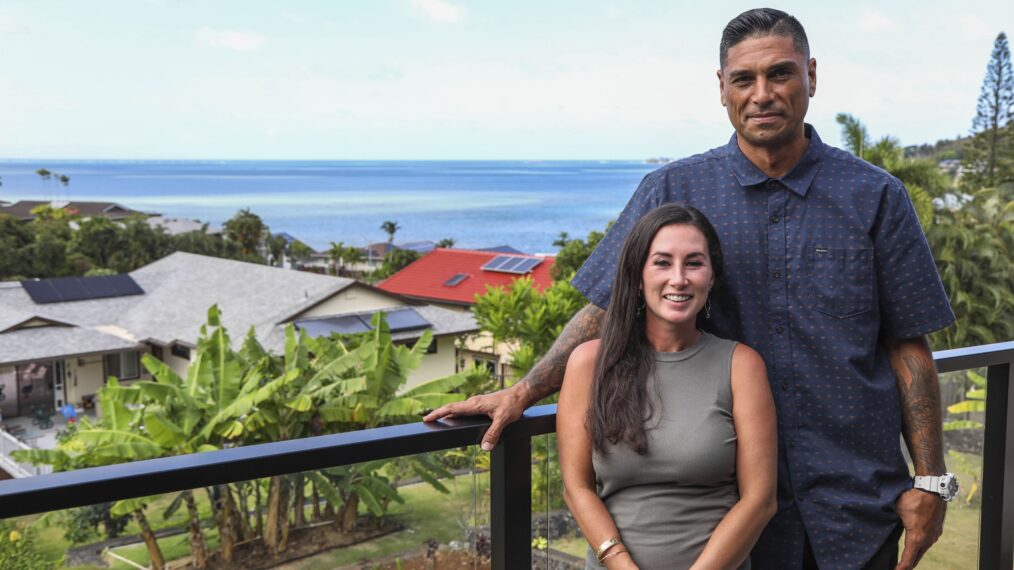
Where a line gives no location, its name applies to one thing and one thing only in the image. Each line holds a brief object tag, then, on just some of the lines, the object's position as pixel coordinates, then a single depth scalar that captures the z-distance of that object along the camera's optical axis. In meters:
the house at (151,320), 28.78
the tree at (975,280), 17.86
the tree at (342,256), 64.69
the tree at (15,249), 50.03
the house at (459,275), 37.53
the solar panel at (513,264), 37.47
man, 1.65
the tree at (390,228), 85.94
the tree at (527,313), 16.83
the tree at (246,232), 63.22
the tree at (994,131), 30.27
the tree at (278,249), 67.44
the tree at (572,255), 29.28
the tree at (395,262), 52.22
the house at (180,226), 60.41
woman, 1.52
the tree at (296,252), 67.25
